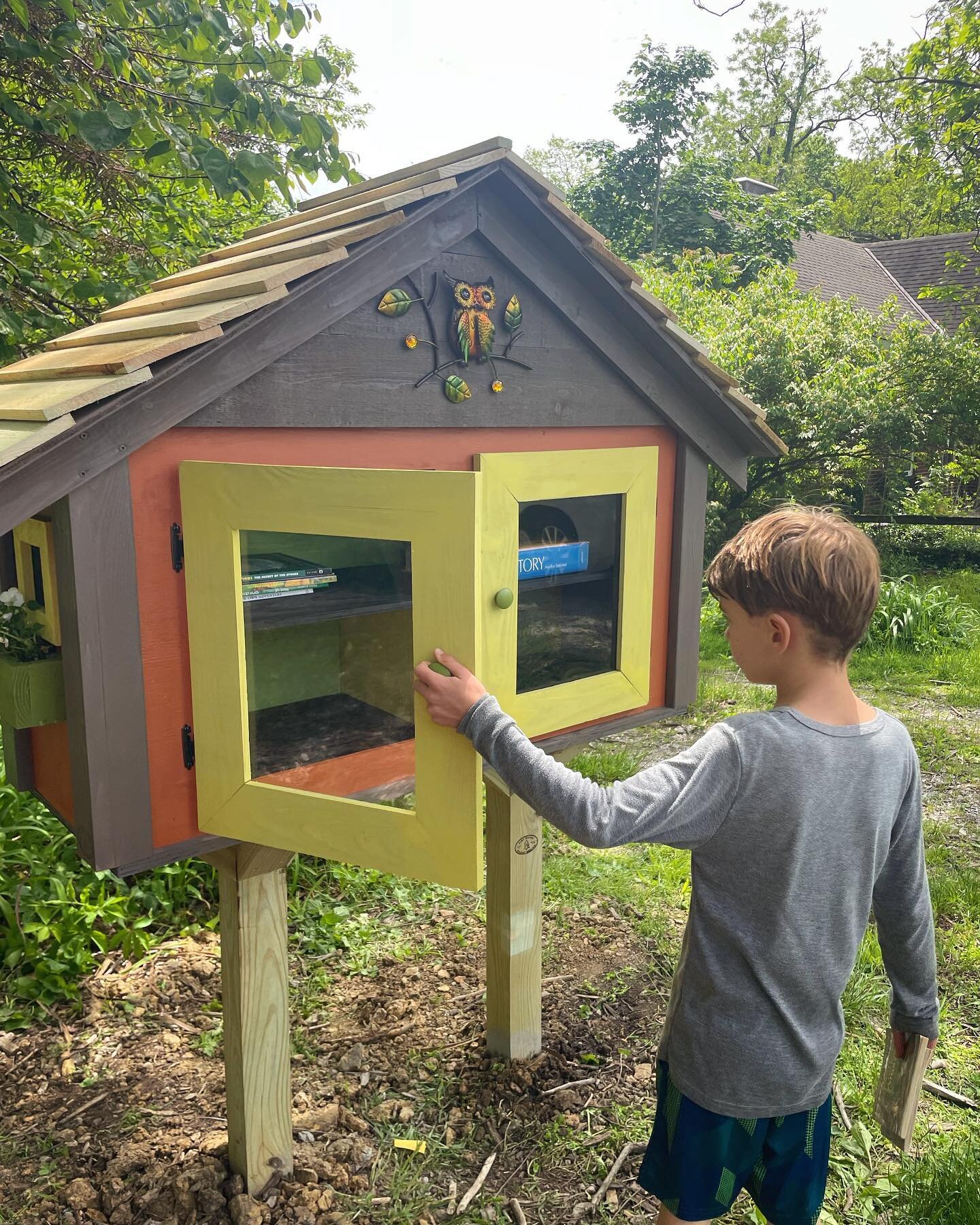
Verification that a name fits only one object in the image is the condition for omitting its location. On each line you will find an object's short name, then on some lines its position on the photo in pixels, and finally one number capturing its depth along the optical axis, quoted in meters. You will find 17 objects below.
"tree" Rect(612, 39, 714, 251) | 15.39
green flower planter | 1.69
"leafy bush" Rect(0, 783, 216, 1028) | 3.23
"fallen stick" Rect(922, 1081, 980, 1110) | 2.81
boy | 1.46
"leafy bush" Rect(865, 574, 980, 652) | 7.76
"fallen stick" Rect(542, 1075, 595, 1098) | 2.86
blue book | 2.22
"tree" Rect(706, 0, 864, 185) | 28.62
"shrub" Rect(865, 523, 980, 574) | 11.05
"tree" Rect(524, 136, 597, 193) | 37.03
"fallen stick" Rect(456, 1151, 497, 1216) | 2.43
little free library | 1.60
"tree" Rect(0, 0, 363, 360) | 3.02
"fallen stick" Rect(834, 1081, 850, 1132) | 2.72
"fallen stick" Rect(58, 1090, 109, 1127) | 2.72
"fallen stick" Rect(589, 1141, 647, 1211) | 2.46
